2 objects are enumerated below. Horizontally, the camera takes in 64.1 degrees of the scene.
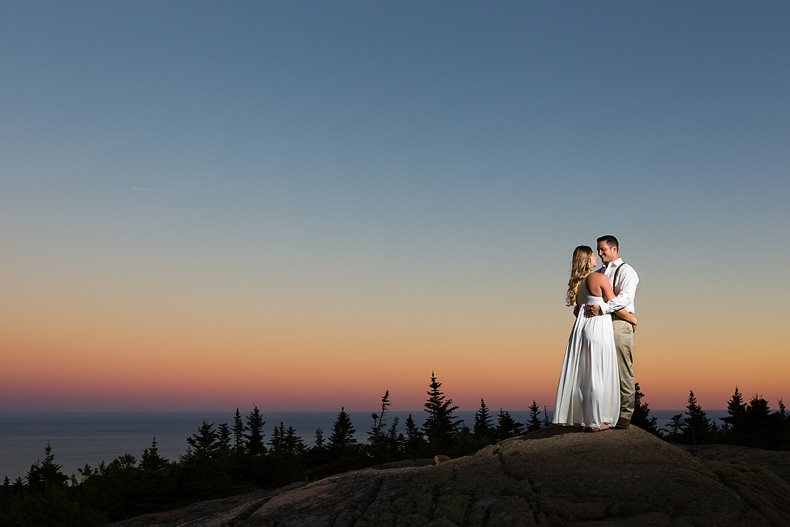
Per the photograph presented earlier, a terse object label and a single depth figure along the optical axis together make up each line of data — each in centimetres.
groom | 1103
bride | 1077
